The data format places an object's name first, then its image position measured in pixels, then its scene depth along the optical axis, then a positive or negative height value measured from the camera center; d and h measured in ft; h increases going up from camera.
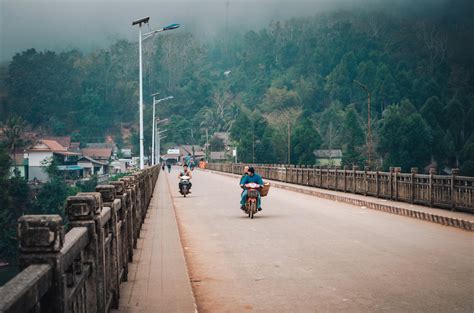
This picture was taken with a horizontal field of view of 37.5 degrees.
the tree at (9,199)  223.51 -12.70
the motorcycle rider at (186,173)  110.64 -1.30
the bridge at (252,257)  12.30 -5.31
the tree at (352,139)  396.90 +15.21
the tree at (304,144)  403.75 +11.49
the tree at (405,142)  380.37 +11.61
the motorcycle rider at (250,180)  68.54 -1.55
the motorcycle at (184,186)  110.42 -3.35
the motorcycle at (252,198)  67.92 -3.31
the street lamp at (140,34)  117.52 +23.55
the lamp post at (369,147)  115.83 +2.69
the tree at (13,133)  384.47 +19.03
